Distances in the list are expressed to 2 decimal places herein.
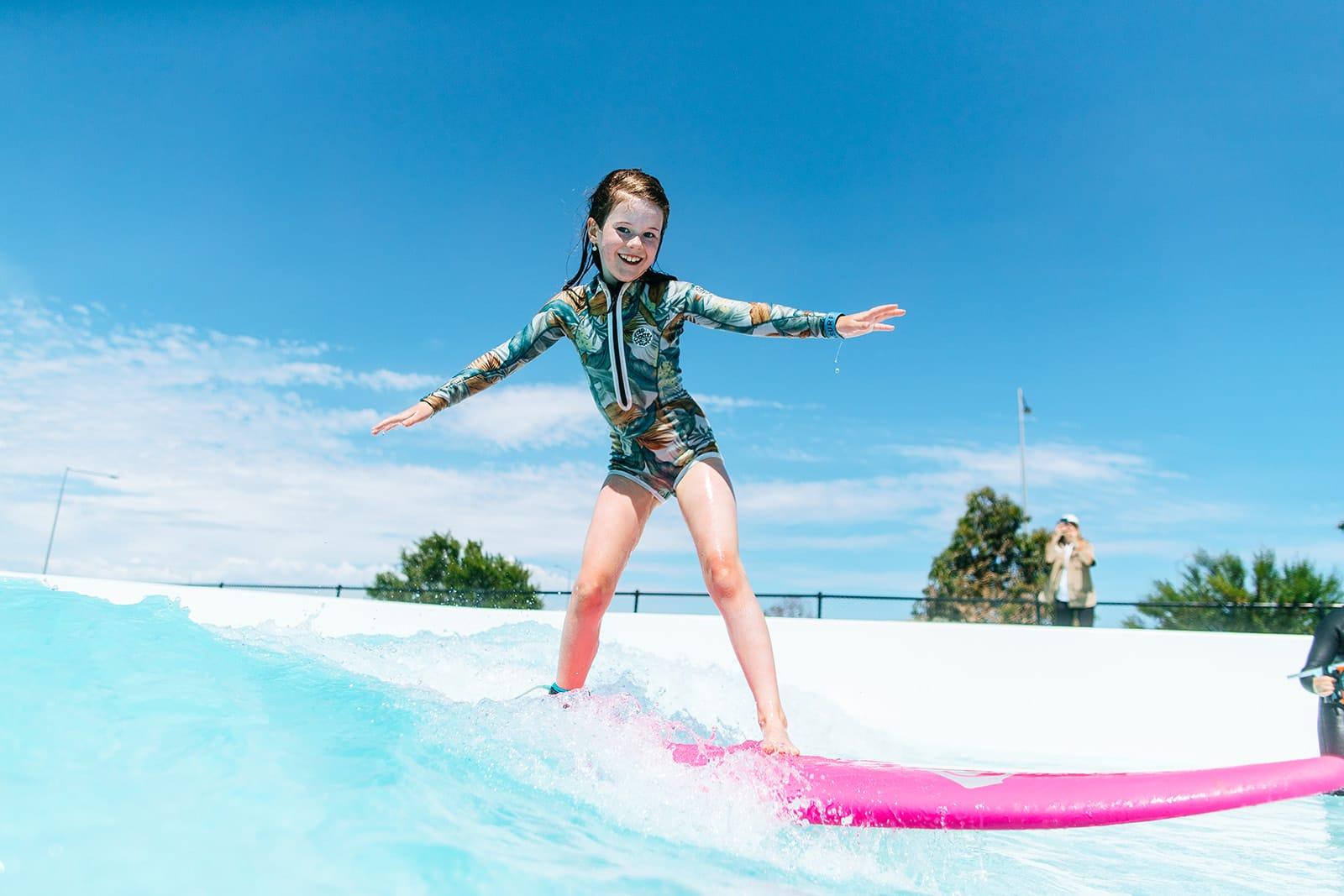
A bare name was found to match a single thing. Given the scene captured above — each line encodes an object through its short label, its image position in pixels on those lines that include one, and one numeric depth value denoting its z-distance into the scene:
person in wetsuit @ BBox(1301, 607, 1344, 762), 4.51
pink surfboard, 2.35
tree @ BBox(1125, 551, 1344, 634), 16.52
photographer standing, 9.25
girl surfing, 3.17
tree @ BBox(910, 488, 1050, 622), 26.05
